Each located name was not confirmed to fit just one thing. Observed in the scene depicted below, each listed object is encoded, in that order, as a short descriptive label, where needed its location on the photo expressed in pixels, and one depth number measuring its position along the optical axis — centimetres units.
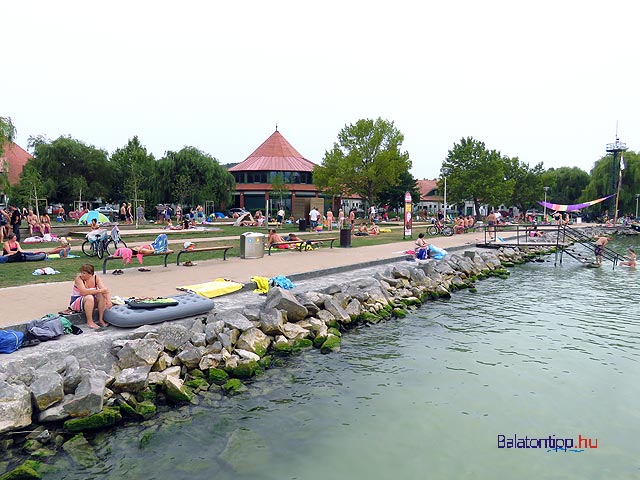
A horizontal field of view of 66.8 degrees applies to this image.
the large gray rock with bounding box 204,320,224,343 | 816
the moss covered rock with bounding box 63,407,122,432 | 586
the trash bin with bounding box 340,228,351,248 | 2114
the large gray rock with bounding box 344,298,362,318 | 1114
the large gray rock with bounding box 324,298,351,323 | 1067
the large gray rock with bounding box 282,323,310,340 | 936
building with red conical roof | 6372
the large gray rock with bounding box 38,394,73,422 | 583
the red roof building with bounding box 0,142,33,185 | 5116
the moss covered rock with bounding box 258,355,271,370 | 821
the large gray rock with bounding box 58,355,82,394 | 620
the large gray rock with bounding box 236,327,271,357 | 836
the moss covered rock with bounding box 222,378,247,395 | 725
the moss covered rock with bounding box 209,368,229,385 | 753
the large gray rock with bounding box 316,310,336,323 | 1034
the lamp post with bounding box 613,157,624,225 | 5050
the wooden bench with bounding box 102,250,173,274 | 1225
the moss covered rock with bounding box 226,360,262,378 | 775
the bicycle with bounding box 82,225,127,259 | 1509
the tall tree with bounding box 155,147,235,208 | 4519
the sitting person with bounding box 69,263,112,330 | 779
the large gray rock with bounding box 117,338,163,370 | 698
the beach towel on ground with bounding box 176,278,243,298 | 1013
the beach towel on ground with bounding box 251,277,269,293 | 1114
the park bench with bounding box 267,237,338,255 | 1773
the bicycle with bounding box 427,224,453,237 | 3059
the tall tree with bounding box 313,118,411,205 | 5038
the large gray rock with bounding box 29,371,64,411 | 584
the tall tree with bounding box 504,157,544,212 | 6197
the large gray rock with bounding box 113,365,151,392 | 663
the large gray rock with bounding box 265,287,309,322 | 970
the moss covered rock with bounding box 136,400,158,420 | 635
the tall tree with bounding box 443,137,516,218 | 5303
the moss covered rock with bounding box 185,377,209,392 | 718
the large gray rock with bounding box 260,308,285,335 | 909
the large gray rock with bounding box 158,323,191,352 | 767
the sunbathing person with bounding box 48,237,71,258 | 1539
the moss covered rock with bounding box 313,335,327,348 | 948
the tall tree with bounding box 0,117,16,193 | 2980
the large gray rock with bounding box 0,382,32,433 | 553
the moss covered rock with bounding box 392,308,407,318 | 1216
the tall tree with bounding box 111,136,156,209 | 4269
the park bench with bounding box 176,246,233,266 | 1384
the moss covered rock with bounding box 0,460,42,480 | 487
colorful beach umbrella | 1841
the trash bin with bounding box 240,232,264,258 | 1586
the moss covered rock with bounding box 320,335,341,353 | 923
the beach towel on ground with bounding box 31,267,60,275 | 1180
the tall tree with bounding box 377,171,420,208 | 6291
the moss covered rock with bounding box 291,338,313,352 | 912
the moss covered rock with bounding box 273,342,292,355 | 891
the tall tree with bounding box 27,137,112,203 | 4450
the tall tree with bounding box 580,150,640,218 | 5431
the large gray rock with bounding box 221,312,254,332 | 853
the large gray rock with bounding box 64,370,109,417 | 594
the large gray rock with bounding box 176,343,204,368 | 757
